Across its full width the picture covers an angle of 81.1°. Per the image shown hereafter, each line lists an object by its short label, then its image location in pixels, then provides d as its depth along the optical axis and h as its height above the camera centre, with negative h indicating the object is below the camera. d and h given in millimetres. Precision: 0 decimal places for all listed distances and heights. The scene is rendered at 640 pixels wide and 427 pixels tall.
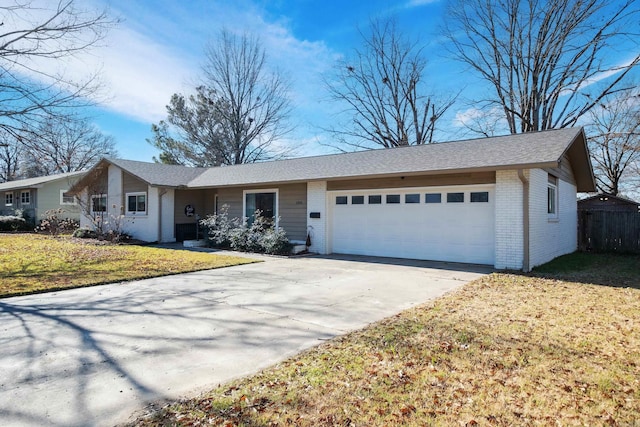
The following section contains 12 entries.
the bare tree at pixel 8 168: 34031 +5171
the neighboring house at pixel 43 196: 24375 +1644
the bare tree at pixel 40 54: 8875 +4066
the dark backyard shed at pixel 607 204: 14258 +585
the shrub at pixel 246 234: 12781 -533
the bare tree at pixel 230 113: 27734 +8164
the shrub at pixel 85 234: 17625 -658
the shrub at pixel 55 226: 18688 -290
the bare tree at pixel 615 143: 19234 +4047
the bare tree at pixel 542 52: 19141 +9385
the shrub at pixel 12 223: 22469 -167
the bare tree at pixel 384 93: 26625 +9269
